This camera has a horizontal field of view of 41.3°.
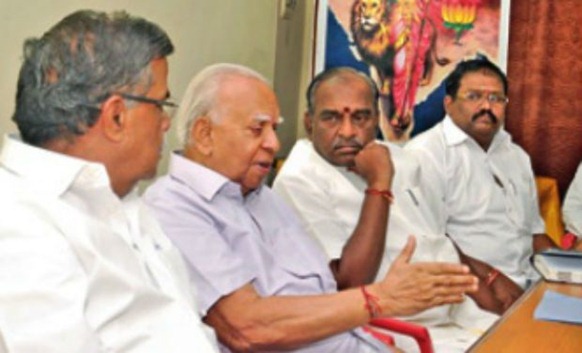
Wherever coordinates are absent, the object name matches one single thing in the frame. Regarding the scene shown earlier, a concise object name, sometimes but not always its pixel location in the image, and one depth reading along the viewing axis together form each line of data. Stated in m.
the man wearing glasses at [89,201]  1.12
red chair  2.00
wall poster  3.88
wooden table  1.56
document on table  1.80
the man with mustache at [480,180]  2.99
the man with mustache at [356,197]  2.18
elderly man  1.61
